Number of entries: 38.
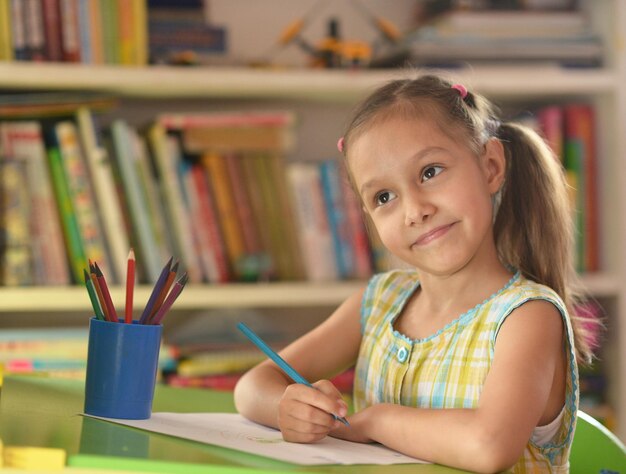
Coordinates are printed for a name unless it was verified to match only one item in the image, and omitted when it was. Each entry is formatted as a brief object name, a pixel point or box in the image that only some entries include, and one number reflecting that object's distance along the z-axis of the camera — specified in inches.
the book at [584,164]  101.5
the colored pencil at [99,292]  61.5
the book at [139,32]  94.5
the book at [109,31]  94.1
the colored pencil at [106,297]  61.4
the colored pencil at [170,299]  61.2
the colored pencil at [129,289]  61.5
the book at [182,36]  96.7
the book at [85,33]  93.5
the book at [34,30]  92.5
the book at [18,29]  92.3
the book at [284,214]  97.6
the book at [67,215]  93.4
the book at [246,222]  96.9
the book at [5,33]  92.0
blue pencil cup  60.8
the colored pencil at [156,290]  61.6
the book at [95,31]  93.6
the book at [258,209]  97.3
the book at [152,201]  94.8
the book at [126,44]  94.7
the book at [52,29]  92.9
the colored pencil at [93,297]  61.4
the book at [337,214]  97.9
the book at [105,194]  93.4
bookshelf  92.6
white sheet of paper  56.5
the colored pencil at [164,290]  61.7
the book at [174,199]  95.3
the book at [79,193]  93.1
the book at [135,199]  94.4
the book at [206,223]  96.0
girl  59.4
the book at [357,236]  98.1
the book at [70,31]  93.2
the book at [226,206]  96.5
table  53.4
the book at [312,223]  97.4
